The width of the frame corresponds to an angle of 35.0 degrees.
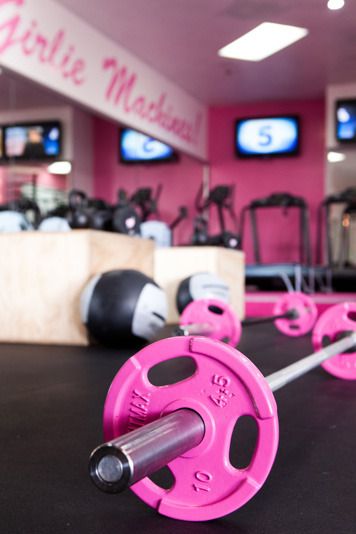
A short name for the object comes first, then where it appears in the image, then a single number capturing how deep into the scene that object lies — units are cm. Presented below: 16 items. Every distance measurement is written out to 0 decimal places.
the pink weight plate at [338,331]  150
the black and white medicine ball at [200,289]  271
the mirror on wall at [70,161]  412
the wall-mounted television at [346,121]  539
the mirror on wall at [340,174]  539
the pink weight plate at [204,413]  58
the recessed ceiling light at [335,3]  208
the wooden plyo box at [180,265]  321
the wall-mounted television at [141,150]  586
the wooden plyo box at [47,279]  222
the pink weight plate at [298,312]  255
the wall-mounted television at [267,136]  605
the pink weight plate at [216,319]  191
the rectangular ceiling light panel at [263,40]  296
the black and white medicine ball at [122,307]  196
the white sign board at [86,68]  323
